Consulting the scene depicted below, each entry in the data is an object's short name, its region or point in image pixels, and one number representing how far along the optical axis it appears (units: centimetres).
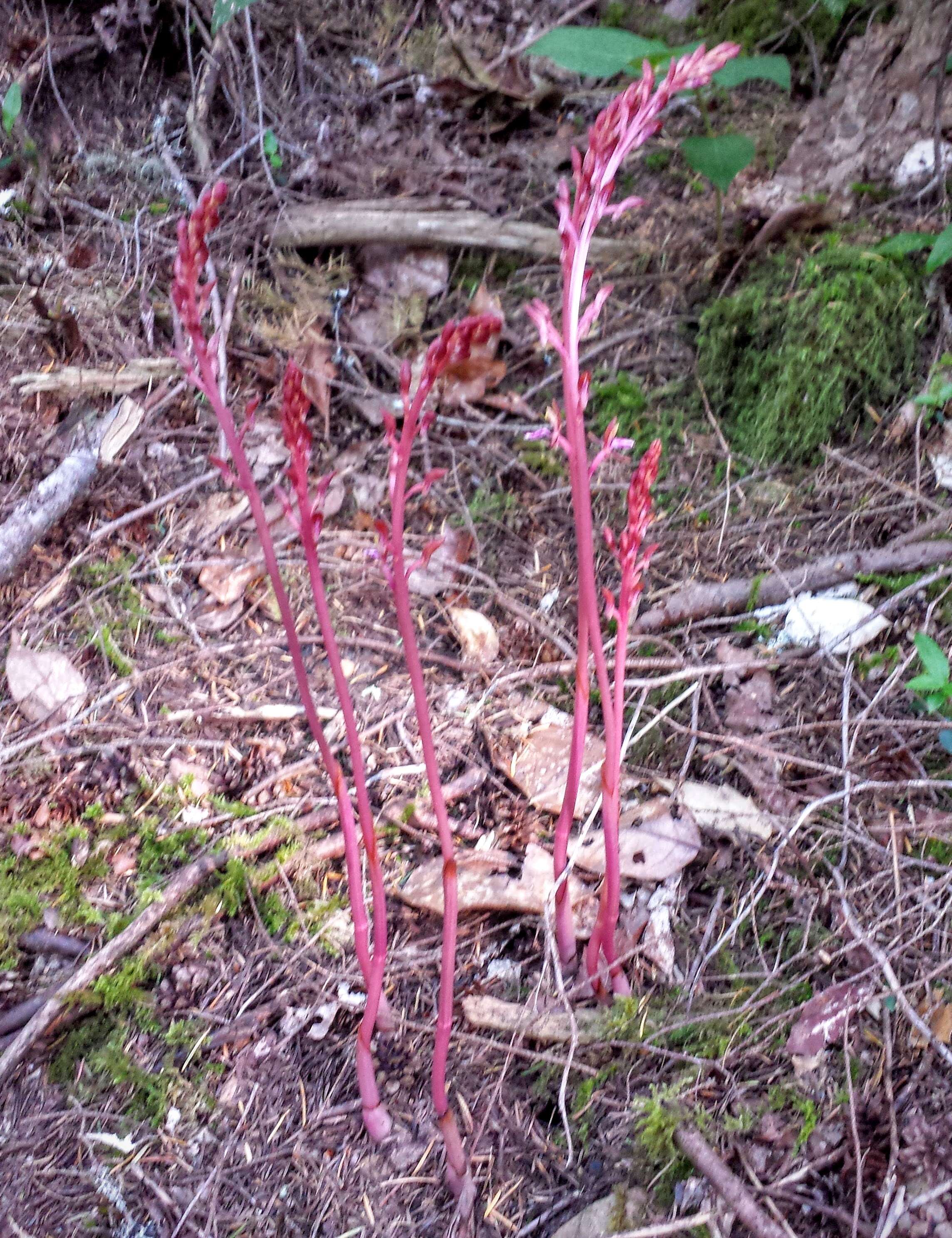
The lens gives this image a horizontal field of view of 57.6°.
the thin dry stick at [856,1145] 124
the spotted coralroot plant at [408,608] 114
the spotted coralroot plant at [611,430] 116
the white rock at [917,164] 261
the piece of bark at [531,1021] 159
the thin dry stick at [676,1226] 128
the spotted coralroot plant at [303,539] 113
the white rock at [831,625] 201
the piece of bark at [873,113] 268
